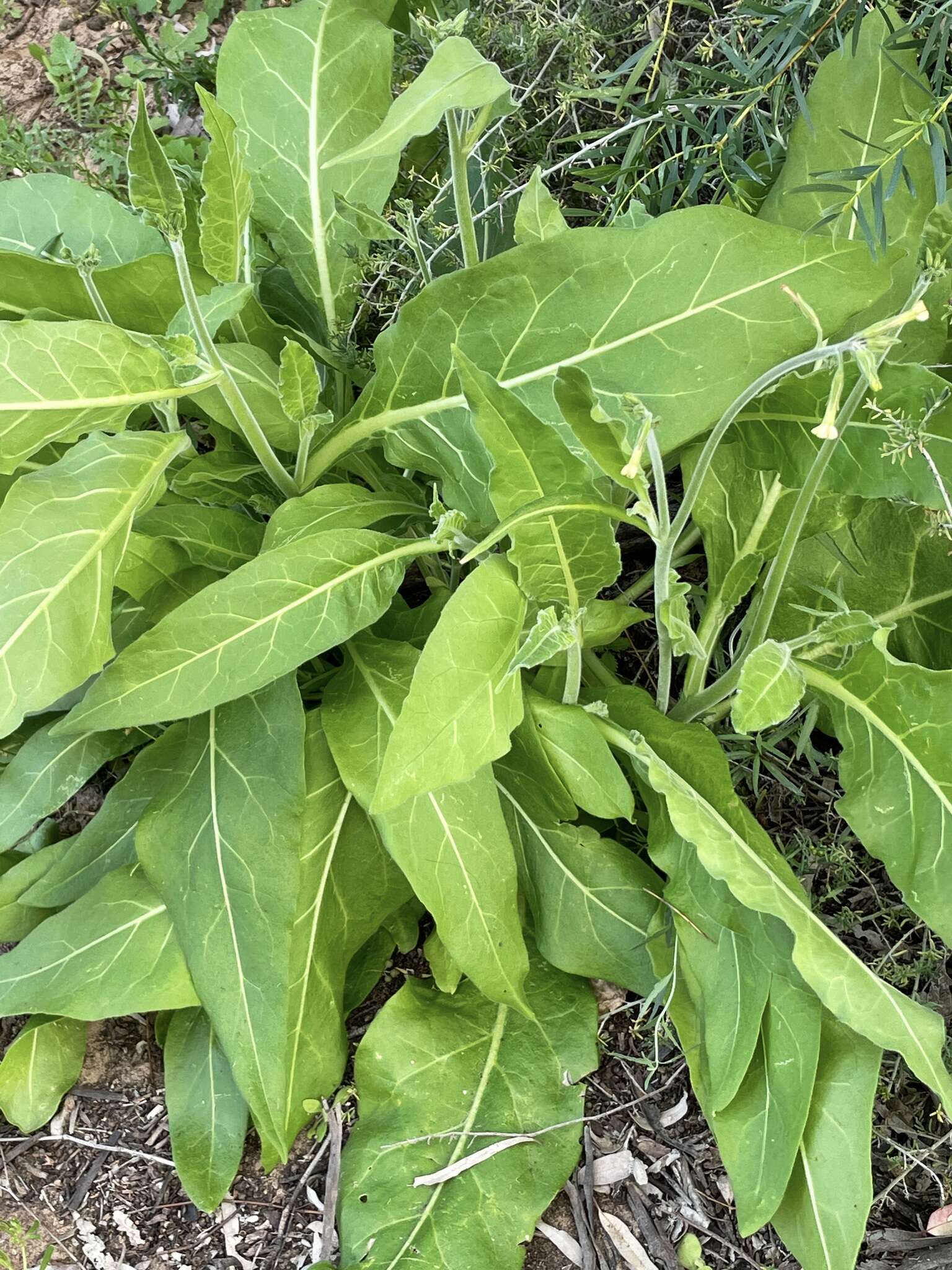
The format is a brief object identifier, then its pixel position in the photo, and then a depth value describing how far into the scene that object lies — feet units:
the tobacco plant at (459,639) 3.10
